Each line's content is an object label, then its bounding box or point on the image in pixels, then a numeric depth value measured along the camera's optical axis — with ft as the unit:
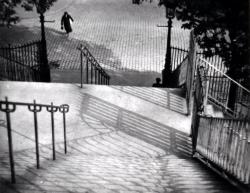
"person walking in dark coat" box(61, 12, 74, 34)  55.83
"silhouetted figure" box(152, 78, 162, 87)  35.84
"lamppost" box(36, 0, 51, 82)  38.71
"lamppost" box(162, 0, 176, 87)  39.78
